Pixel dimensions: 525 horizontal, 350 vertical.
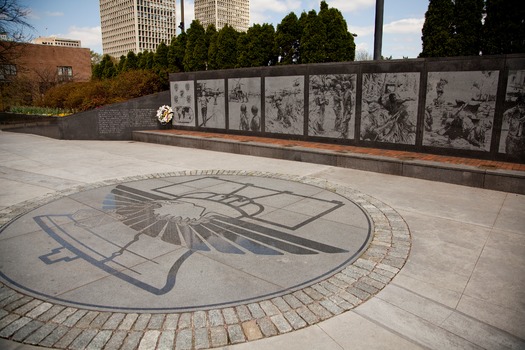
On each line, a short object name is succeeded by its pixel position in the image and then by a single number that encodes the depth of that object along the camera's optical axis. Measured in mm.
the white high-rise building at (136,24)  147875
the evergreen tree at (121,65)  24881
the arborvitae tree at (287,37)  15273
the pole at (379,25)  10956
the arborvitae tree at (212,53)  17562
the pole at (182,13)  20750
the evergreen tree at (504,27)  9508
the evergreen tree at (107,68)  26531
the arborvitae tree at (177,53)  19984
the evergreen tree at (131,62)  23803
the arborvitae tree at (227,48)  17031
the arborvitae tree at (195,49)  18750
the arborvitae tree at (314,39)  13961
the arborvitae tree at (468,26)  10422
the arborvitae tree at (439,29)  10766
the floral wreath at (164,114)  16203
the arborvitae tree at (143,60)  22333
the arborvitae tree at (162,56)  20922
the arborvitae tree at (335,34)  13923
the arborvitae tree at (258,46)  15969
